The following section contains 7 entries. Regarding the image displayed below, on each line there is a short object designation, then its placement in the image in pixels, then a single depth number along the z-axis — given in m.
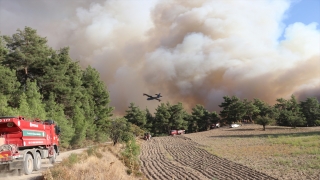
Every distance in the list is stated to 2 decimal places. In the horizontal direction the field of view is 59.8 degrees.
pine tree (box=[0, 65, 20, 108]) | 35.06
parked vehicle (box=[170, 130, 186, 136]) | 106.56
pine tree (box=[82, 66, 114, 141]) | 65.88
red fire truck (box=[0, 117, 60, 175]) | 14.77
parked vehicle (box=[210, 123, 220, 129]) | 119.46
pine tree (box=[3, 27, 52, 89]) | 43.16
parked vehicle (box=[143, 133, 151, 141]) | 83.70
